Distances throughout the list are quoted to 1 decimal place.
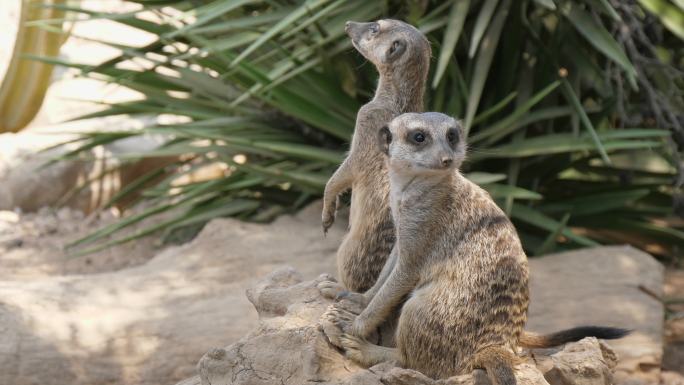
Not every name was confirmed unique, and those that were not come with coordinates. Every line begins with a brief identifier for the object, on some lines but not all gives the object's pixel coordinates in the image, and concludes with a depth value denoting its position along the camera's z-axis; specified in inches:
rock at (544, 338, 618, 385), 211.2
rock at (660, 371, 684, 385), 312.5
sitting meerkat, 197.9
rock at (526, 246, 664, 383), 314.8
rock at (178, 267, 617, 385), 199.9
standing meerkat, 231.8
